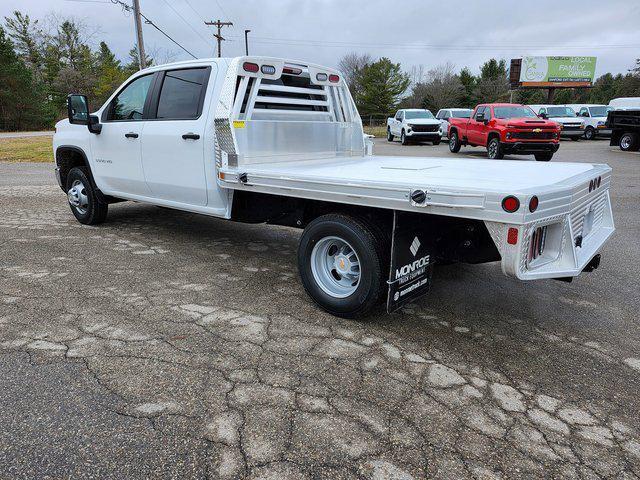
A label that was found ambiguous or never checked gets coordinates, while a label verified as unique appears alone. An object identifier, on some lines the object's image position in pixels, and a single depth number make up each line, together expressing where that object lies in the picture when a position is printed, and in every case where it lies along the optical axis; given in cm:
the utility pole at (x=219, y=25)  4222
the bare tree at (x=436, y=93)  5588
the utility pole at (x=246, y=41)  5237
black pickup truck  1848
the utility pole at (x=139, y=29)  2497
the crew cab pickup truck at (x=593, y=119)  2669
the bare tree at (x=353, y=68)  5917
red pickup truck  1503
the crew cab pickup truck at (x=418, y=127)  2300
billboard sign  5075
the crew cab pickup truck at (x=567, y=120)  2609
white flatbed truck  297
